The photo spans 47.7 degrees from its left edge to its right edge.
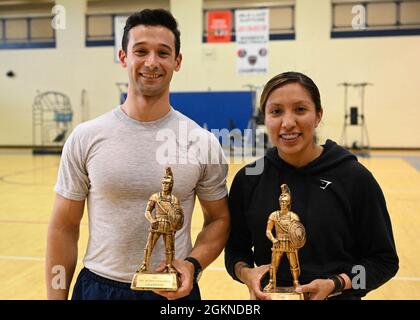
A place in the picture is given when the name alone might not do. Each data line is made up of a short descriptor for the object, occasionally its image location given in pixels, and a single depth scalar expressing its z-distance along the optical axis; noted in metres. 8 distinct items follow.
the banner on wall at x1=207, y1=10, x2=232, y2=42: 12.95
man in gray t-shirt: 1.39
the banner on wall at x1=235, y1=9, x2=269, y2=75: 12.59
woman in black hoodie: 1.33
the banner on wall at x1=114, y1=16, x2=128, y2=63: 12.73
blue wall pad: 10.98
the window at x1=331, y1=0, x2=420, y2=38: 12.27
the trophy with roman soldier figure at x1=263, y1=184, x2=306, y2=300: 1.23
